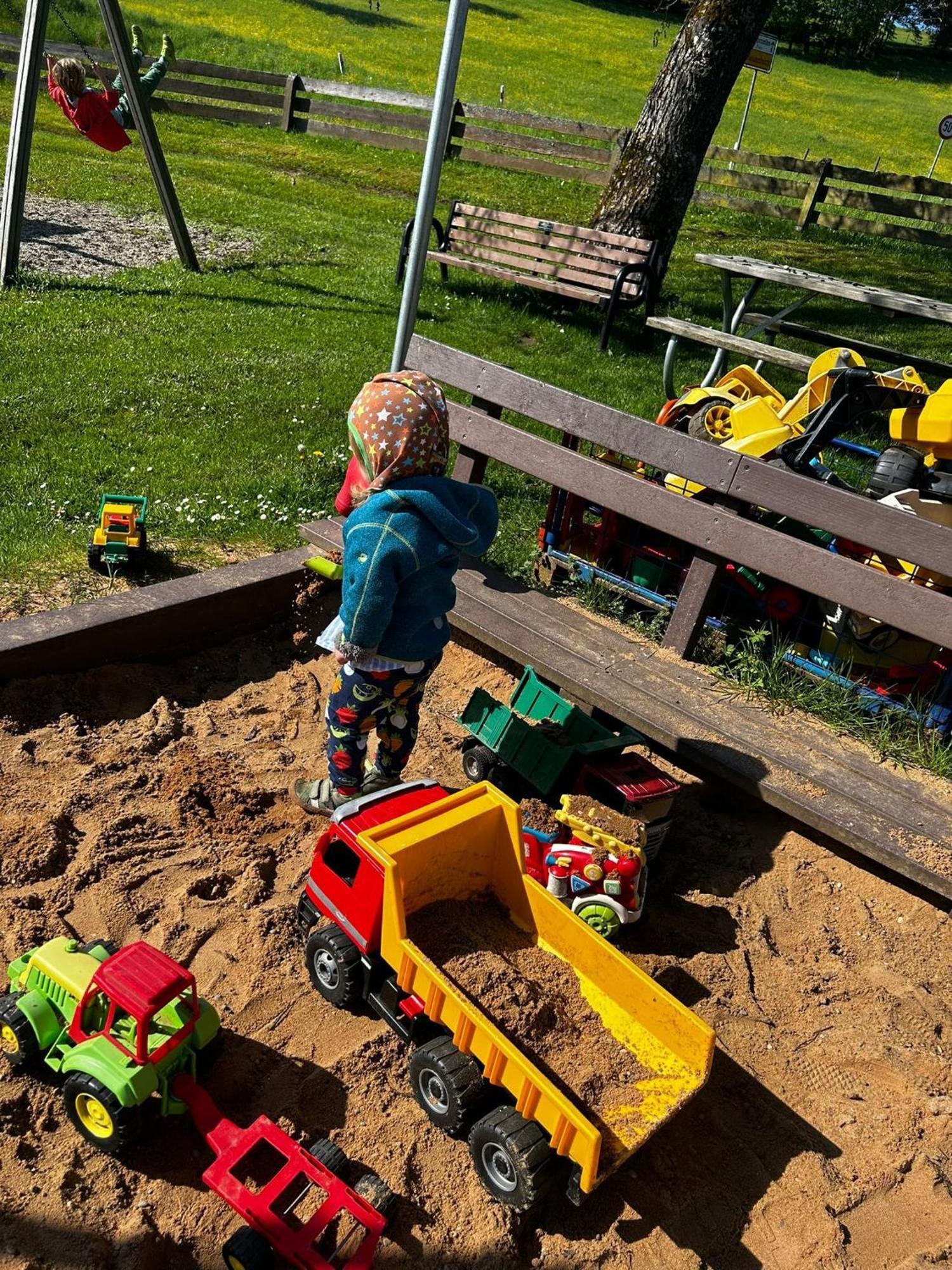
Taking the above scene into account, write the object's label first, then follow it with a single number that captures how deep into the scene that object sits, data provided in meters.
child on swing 7.35
